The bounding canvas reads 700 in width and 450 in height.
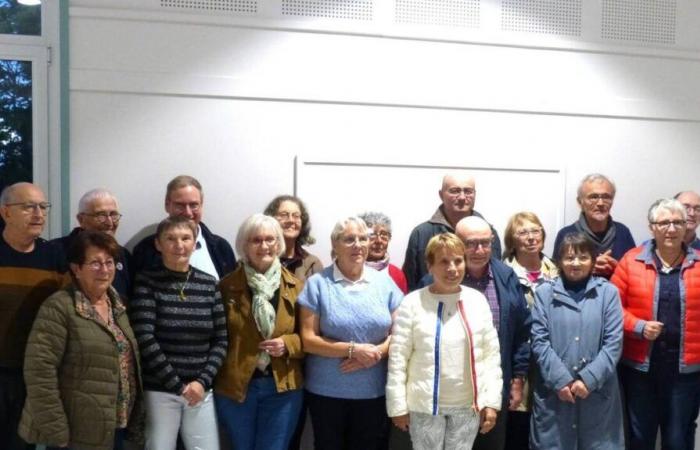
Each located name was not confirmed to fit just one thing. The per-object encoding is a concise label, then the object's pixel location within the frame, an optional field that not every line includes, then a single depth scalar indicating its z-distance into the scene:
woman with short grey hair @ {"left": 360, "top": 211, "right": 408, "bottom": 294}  3.39
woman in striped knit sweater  2.80
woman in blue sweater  2.95
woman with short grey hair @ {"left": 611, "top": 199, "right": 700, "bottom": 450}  3.35
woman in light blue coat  3.14
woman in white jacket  2.89
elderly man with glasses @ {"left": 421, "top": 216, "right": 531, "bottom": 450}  3.14
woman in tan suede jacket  2.93
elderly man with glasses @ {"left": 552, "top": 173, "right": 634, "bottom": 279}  3.78
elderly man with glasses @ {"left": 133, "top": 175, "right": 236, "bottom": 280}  3.29
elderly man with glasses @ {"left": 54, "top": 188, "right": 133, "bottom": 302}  3.12
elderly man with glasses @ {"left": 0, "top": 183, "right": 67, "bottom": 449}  2.83
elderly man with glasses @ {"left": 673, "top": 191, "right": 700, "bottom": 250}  3.84
